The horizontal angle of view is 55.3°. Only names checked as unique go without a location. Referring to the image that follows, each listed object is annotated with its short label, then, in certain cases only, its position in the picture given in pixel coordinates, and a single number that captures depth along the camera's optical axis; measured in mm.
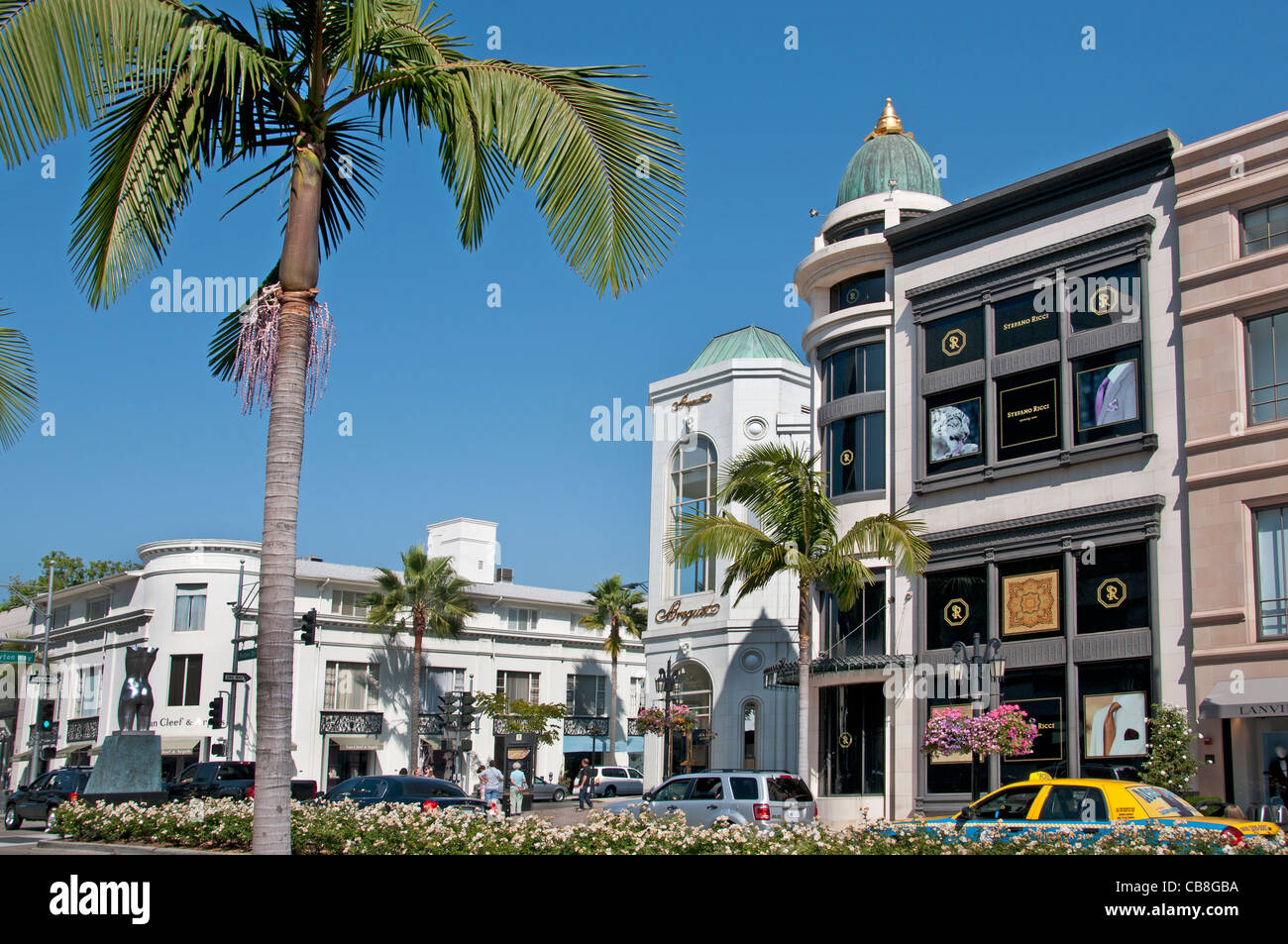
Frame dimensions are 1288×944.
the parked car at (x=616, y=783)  55281
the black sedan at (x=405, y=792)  21547
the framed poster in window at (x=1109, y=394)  29078
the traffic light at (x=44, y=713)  50794
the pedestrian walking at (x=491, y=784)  27984
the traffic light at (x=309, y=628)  35350
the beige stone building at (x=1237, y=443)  25672
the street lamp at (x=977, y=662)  27358
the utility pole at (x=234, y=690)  50781
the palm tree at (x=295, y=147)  8500
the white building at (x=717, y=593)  45469
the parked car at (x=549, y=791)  57812
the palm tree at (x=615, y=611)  68750
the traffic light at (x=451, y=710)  34994
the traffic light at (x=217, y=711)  44662
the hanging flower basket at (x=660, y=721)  45031
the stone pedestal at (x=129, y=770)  24719
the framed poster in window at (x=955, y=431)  32688
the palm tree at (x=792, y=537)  28203
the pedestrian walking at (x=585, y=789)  43375
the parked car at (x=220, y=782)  28359
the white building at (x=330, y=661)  58750
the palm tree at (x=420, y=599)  61156
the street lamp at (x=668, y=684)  42188
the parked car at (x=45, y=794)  31812
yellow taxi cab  16219
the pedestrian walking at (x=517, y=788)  35188
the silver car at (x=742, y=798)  23016
